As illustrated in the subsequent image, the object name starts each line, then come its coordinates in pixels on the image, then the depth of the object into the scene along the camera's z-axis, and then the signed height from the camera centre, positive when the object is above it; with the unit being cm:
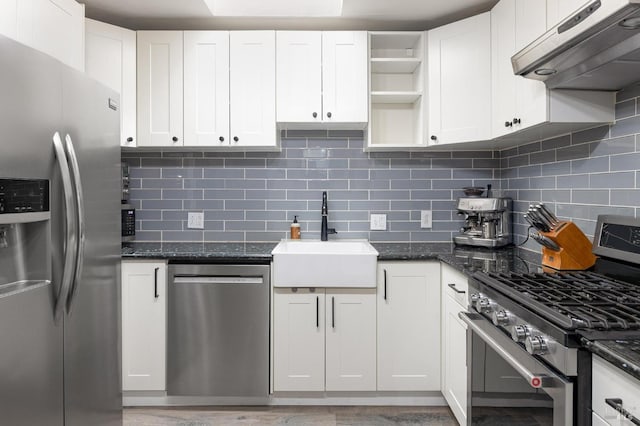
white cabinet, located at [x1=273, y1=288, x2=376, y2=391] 237 -75
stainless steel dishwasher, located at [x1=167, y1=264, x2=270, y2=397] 235 -67
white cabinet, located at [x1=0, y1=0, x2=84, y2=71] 177 +81
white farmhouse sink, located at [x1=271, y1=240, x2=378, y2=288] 233 -36
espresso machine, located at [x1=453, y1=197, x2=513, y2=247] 253 -10
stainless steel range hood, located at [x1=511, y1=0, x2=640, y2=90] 124 +53
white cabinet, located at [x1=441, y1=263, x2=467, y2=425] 202 -71
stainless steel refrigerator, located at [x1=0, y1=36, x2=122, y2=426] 123 -16
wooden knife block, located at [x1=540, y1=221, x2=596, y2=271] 178 -19
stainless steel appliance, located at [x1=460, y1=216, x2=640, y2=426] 102 -35
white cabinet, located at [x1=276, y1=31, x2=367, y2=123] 262 +78
